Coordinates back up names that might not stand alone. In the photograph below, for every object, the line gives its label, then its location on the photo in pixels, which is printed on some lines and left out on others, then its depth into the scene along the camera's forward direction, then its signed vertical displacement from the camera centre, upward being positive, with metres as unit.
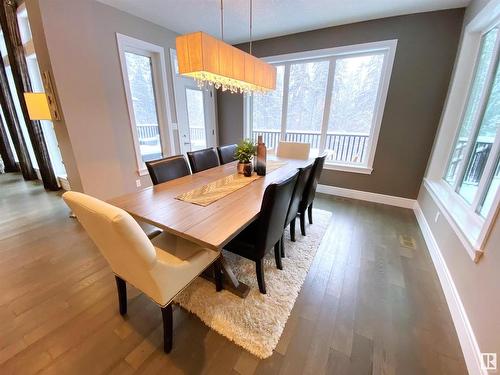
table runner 1.56 -0.54
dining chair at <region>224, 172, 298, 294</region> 1.29 -0.71
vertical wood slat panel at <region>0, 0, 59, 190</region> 2.87 +0.60
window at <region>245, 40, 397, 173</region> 3.14 +0.40
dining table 1.15 -0.56
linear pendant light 1.54 +0.49
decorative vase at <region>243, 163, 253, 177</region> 2.13 -0.45
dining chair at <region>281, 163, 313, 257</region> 1.74 -0.56
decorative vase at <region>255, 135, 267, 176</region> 2.12 -0.36
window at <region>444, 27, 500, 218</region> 1.67 -0.08
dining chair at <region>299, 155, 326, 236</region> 2.14 -0.66
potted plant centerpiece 2.13 -0.32
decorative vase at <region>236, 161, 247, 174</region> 2.17 -0.44
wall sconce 2.38 +0.16
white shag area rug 1.31 -1.27
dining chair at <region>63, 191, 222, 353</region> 0.86 -0.74
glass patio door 3.68 +0.18
